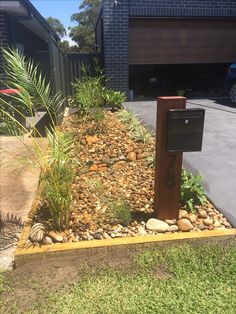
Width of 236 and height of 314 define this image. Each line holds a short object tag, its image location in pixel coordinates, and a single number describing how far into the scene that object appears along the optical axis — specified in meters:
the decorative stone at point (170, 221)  2.41
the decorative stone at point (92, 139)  4.30
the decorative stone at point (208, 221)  2.41
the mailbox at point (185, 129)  2.16
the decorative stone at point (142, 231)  2.32
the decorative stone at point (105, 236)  2.29
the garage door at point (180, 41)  8.80
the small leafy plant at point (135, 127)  4.26
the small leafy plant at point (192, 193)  2.60
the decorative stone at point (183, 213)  2.49
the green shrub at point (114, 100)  6.75
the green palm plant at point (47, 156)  2.29
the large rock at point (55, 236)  2.25
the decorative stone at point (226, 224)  2.39
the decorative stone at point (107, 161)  3.63
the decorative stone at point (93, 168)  3.50
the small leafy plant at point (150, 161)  3.44
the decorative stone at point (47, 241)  2.23
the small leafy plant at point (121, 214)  2.41
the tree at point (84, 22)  42.41
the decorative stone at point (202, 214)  2.50
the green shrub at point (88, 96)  5.80
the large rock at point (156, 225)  2.34
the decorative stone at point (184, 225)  2.35
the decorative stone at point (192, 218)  2.45
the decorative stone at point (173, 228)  2.35
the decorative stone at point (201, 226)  2.39
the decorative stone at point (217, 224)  2.39
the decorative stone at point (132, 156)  3.70
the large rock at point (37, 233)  2.24
